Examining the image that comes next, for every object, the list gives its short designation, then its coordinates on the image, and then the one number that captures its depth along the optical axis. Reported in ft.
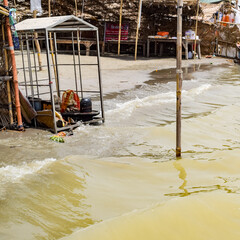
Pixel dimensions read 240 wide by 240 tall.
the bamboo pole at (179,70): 17.06
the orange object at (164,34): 76.07
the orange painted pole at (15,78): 22.00
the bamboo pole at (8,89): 22.71
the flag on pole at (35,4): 41.37
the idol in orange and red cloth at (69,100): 25.96
